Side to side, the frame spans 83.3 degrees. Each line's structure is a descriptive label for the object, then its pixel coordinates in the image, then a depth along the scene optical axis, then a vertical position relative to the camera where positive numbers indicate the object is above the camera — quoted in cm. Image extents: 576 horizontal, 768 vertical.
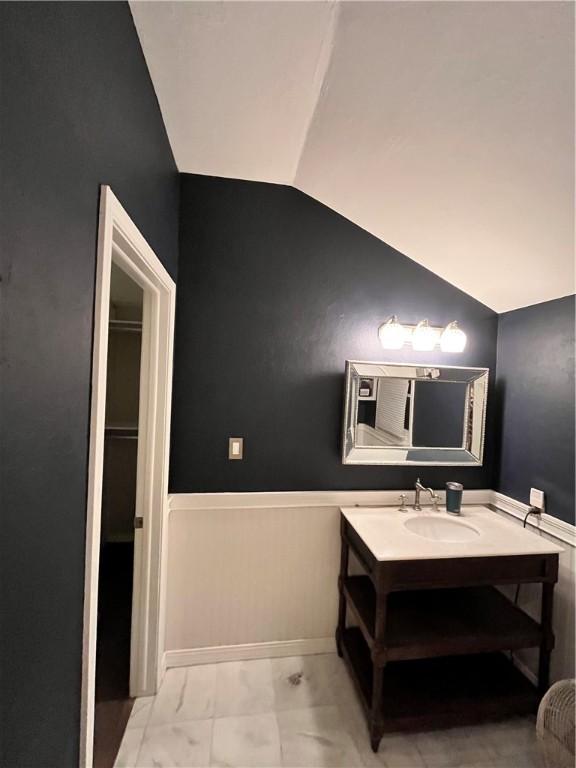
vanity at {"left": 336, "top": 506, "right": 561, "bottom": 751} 136 -108
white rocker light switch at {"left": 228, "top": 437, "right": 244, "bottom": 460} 175 -38
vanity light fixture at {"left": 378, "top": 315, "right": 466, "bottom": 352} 177 +27
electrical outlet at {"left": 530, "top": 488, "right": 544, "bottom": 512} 167 -57
